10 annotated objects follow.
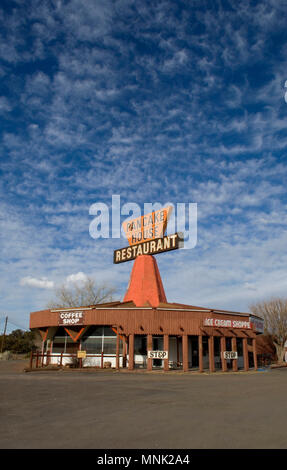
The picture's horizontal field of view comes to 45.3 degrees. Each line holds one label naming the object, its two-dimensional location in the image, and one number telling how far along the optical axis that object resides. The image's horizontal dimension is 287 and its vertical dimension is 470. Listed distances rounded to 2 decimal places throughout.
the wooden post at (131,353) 24.78
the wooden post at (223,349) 26.56
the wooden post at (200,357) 24.36
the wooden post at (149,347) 24.44
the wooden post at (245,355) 28.79
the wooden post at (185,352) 24.67
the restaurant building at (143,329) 25.50
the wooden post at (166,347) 24.47
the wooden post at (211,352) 25.38
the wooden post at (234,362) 27.36
